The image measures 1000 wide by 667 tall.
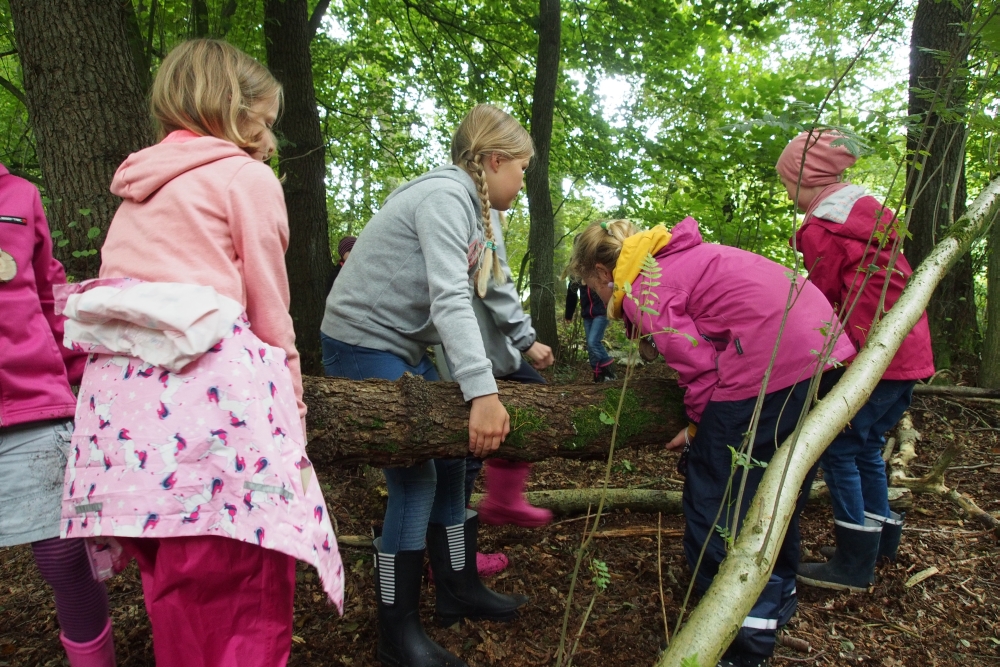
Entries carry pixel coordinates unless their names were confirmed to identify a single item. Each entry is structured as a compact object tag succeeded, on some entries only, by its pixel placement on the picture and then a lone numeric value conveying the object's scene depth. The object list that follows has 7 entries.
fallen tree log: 2.12
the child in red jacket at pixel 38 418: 1.71
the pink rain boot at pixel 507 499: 2.95
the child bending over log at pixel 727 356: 2.18
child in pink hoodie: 1.34
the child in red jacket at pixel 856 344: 2.69
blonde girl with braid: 2.05
